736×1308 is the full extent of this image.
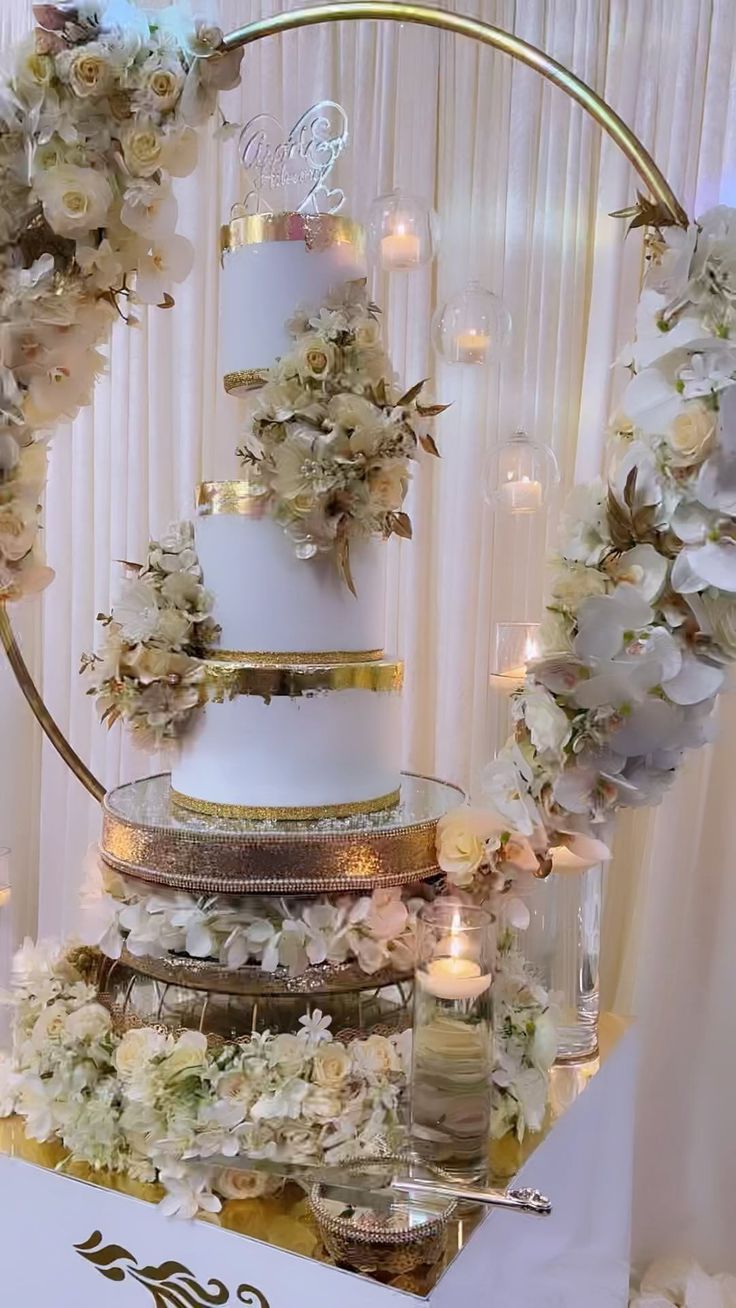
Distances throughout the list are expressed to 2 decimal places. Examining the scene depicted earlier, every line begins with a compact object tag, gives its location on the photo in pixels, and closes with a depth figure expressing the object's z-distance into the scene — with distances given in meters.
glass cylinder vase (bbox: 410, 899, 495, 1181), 1.00
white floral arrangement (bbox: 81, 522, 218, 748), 1.15
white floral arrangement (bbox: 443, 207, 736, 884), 0.90
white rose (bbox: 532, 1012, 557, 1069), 1.16
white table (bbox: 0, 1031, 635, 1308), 0.94
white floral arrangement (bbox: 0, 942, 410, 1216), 1.00
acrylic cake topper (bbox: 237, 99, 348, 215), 1.20
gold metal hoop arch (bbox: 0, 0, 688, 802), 0.98
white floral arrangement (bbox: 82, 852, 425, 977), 1.05
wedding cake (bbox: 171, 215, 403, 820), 1.12
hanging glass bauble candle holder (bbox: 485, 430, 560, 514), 1.75
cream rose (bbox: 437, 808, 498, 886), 1.07
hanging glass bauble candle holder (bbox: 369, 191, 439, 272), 1.57
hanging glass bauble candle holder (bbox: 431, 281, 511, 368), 1.64
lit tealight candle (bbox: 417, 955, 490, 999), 0.99
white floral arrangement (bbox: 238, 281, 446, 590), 1.07
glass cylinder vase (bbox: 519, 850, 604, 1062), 1.39
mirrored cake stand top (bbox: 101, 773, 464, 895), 1.05
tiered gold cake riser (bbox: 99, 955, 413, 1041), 1.07
